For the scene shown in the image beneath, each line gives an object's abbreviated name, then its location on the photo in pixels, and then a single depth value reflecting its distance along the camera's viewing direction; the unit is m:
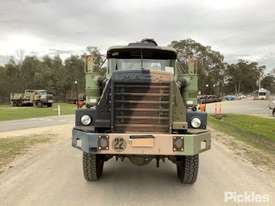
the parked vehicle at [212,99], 42.63
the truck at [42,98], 31.06
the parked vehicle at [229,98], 57.85
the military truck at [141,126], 3.70
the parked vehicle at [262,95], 57.43
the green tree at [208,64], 55.01
